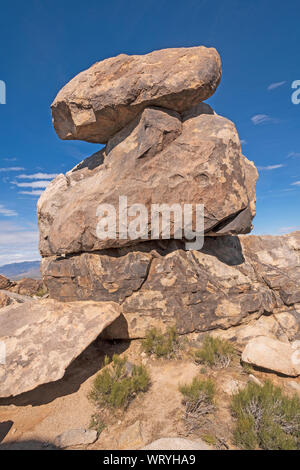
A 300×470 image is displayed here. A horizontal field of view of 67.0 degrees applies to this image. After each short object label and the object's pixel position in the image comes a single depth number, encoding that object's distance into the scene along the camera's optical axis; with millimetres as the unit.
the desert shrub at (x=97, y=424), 3731
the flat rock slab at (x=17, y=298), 9116
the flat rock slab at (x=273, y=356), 4812
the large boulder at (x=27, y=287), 12758
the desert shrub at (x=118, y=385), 4129
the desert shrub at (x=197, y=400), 3668
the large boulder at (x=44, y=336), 4262
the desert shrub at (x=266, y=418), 3126
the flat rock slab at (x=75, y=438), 3473
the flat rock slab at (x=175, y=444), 2996
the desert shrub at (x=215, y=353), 5176
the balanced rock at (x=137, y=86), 5852
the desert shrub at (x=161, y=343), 5520
